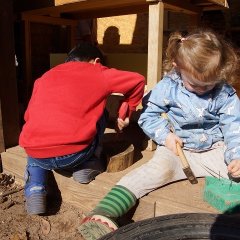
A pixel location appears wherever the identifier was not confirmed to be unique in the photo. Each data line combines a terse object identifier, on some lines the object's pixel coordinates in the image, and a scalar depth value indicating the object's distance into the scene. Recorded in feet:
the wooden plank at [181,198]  5.40
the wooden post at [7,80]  7.57
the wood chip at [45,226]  6.03
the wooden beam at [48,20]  10.77
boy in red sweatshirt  5.91
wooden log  6.54
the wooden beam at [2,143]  7.95
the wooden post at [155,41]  7.00
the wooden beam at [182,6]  7.68
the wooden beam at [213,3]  9.30
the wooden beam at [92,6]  8.77
